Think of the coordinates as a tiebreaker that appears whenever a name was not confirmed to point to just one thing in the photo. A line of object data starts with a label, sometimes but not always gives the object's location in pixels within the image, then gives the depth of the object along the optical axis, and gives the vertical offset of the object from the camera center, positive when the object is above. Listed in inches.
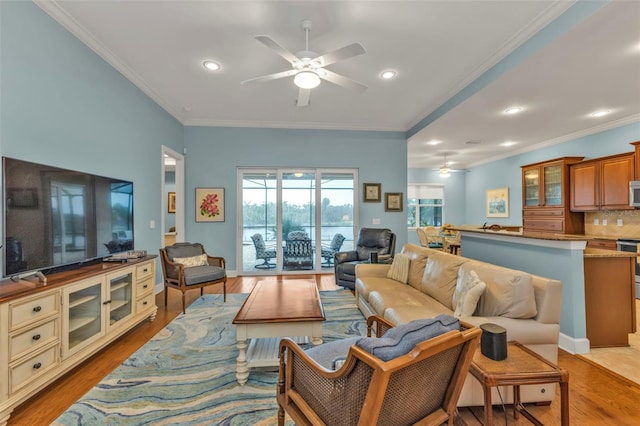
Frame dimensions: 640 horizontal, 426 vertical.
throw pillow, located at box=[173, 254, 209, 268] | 148.3 -25.4
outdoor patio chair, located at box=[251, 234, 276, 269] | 214.7 -28.8
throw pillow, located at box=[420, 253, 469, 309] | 98.4 -24.4
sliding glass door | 218.4 -3.4
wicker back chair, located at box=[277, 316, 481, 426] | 36.6 -26.8
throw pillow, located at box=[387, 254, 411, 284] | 128.2 -26.8
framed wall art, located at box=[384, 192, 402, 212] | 227.0 +10.0
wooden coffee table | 80.4 -32.9
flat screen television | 74.3 -0.8
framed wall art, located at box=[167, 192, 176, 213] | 295.4 +12.3
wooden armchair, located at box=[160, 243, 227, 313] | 135.9 -28.5
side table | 51.0 -30.6
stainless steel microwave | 160.1 +11.4
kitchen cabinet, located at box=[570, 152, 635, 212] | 172.7 +19.8
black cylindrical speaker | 57.1 -27.4
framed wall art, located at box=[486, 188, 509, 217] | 288.4 +11.0
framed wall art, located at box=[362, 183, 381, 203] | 225.0 +17.3
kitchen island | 95.0 -22.0
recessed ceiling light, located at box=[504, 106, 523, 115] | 158.9 +60.2
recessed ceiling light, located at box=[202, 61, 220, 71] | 126.6 +69.4
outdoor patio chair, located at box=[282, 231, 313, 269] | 220.1 -29.9
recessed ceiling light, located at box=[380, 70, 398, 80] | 134.7 +69.0
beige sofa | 68.6 -29.0
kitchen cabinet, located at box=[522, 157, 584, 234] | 209.2 +11.1
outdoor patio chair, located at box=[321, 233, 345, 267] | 225.6 -27.5
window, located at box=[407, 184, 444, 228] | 355.9 +11.5
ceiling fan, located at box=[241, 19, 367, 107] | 89.5 +53.1
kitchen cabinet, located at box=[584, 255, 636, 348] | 98.7 -31.7
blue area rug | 67.3 -49.2
